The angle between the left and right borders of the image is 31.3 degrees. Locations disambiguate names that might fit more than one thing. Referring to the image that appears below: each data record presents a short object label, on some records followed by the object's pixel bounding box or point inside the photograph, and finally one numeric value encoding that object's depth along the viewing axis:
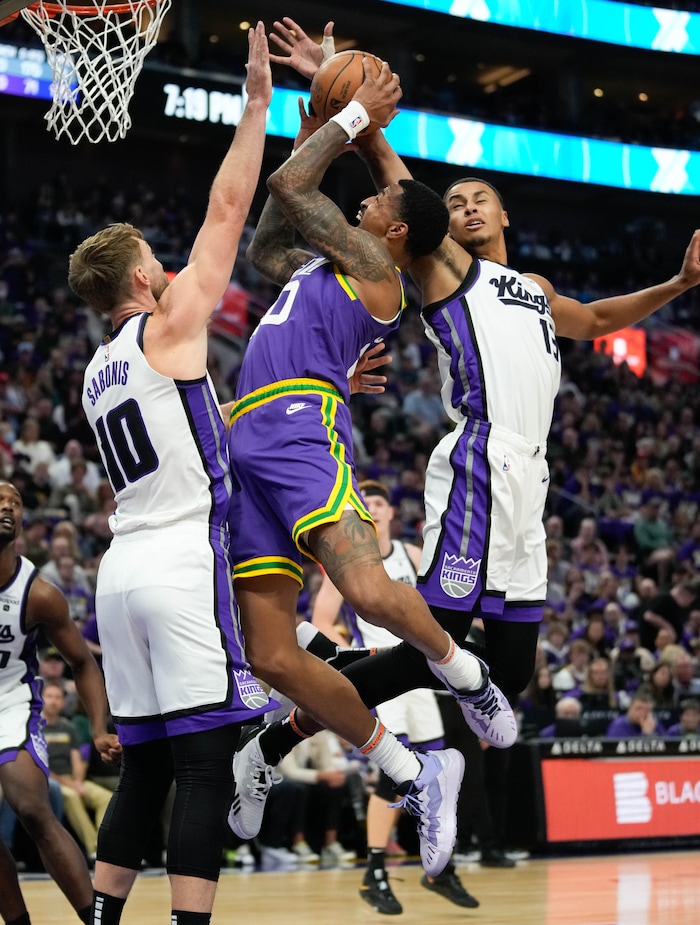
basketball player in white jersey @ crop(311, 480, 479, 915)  7.63
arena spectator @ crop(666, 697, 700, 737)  11.85
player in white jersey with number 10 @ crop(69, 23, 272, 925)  4.05
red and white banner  10.29
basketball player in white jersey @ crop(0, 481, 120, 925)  5.43
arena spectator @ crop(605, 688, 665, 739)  11.31
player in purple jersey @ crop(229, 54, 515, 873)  4.53
